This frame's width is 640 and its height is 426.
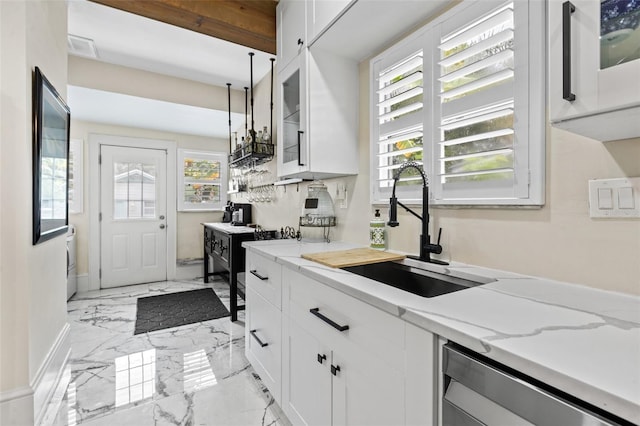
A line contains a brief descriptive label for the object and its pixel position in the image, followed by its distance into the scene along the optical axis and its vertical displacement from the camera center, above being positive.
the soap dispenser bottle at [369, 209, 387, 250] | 1.74 -0.13
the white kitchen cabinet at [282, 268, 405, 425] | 0.88 -0.54
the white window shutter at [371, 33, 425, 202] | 1.56 +0.54
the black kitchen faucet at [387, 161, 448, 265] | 1.40 -0.06
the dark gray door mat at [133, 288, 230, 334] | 2.89 -1.08
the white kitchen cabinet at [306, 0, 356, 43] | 1.56 +1.12
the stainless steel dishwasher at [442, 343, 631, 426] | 0.50 -0.36
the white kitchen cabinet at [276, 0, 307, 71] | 1.91 +1.28
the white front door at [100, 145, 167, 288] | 4.17 -0.04
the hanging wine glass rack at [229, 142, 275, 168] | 3.11 +0.64
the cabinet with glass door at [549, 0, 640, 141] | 0.67 +0.36
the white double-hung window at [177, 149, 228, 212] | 4.66 +0.53
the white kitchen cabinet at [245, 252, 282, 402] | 1.60 -0.67
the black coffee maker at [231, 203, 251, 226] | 3.82 -0.04
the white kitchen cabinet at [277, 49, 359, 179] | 1.88 +0.65
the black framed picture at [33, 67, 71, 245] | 1.60 +0.33
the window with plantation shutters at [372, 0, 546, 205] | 1.10 +0.46
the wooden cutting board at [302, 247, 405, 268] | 1.38 -0.23
